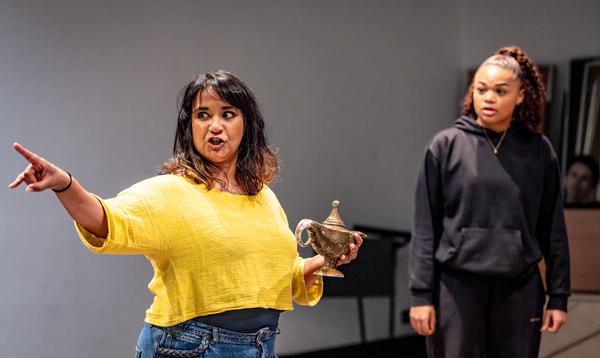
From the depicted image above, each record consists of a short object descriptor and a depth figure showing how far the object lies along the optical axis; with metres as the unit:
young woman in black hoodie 5.03
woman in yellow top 4.05
